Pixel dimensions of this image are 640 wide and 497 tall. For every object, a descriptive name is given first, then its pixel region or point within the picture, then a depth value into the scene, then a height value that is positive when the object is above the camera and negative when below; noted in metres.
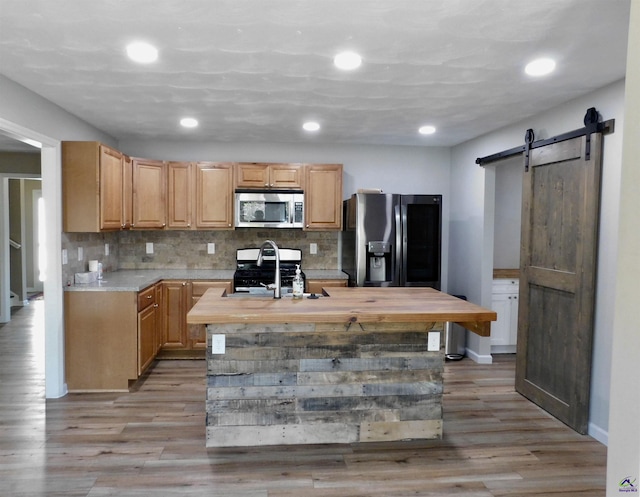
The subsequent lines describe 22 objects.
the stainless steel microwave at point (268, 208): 4.87 +0.25
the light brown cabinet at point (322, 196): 4.98 +0.41
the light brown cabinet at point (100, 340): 3.79 -0.95
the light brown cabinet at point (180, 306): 4.72 -0.81
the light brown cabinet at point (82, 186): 3.75 +0.36
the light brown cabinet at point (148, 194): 4.75 +0.38
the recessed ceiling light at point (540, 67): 2.56 +1.00
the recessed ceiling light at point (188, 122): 4.06 +1.01
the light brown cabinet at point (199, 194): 4.92 +0.40
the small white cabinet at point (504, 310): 4.90 -0.83
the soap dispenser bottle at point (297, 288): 3.11 -0.39
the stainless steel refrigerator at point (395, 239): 4.61 -0.06
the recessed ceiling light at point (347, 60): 2.48 +0.99
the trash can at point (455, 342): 4.88 -1.20
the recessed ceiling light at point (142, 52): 2.37 +0.98
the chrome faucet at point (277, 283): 2.98 -0.35
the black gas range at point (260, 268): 4.79 -0.42
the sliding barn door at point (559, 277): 3.08 -0.31
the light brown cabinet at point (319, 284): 4.77 -0.56
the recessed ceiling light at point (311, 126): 4.20 +1.03
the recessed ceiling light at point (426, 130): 4.32 +1.04
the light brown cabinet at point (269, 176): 4.93 +0.62
